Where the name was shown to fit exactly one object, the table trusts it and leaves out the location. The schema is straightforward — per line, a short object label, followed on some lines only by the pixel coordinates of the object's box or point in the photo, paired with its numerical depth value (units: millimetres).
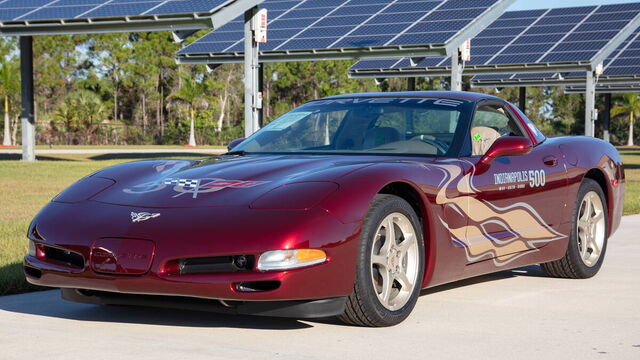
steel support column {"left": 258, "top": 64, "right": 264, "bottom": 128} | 28584
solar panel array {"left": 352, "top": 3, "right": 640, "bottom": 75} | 28594
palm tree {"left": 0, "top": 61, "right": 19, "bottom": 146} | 50281
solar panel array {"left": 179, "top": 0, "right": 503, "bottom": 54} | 24266
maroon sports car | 4543
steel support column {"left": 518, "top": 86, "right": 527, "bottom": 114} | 43628
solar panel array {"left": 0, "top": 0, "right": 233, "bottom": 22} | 20562
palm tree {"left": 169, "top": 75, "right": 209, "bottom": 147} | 58906
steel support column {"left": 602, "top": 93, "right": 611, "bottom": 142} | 46469
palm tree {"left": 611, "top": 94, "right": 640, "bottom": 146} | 74125
